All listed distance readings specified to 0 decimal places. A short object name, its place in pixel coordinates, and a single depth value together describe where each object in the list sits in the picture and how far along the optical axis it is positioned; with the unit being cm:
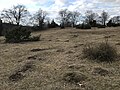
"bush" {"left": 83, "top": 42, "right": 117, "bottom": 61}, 313
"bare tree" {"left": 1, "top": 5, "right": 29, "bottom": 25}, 2134
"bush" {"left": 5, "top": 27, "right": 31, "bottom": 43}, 624
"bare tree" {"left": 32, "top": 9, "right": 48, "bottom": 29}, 2054
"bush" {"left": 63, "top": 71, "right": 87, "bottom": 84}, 247
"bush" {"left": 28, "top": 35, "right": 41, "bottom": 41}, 629
